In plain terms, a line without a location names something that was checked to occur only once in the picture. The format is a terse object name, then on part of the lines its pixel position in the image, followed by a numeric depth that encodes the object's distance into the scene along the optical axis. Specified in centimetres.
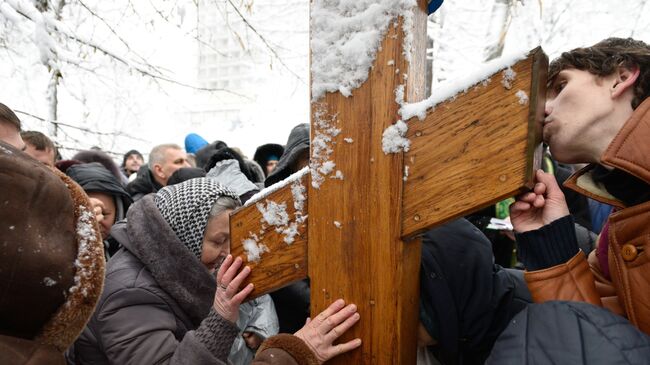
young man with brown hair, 80
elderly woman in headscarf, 105
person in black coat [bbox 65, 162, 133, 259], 256
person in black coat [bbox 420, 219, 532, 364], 113
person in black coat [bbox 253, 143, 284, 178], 464
